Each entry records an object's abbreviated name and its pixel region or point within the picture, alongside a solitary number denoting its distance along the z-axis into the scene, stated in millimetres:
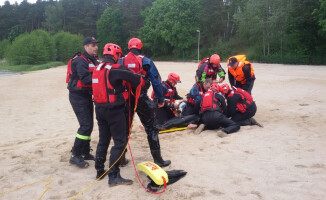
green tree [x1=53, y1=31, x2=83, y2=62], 60562
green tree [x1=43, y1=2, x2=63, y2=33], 83438
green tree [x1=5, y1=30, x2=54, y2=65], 50719
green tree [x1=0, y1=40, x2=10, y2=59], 75169
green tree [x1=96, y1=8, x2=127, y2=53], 72812
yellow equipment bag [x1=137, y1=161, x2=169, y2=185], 3891
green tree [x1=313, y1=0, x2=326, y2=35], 29547
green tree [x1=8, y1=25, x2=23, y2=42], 83438
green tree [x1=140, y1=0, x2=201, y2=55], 55625
